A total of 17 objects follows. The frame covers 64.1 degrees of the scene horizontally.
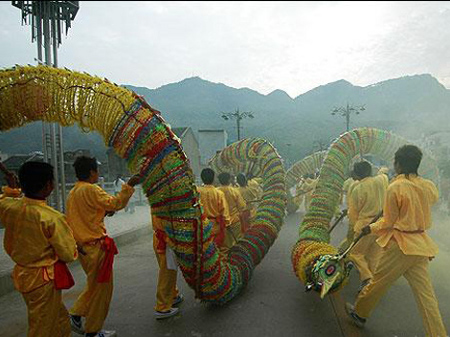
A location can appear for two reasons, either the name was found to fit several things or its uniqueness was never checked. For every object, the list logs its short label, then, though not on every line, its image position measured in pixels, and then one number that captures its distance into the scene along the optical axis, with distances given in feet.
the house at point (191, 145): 98.43
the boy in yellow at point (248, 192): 25.93
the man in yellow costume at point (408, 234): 10.86
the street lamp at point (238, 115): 88.04
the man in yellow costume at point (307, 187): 39.17
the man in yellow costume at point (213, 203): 17.66
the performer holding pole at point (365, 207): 16.70
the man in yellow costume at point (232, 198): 21.39
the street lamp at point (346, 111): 89.32
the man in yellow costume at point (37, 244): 9.25
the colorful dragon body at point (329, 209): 12.39
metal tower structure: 25.49
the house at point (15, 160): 71.15
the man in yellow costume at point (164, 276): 13.61
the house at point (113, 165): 91.79
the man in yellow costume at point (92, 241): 11.54
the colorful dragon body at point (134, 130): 10.97
